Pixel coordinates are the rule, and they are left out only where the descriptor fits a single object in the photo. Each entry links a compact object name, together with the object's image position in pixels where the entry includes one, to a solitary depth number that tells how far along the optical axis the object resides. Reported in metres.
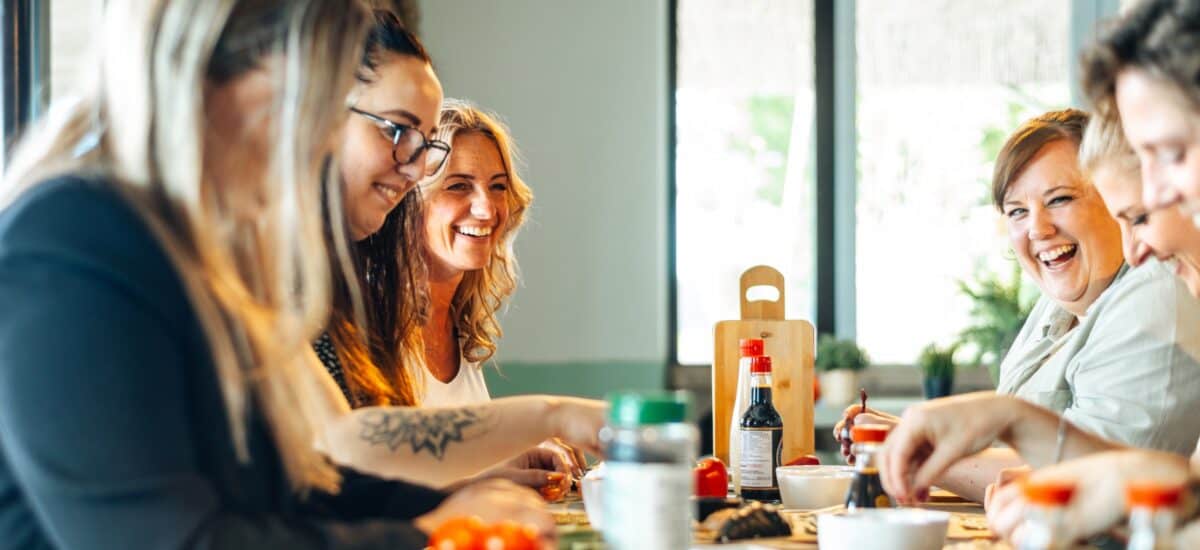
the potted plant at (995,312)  4.98
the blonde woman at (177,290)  0.91
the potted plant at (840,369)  4.82
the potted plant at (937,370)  4.84
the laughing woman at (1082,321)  1.97
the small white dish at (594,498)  1.60
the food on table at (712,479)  1.81
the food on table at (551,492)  2.01
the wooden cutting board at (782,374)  2.42
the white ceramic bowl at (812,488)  1.86
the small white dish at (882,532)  1.25
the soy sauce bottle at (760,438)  1.96
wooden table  1.45
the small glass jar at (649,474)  1.02
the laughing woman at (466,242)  2.63
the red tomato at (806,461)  2.14
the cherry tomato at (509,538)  1.00
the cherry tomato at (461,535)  1.00
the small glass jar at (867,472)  1.39
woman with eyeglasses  1.47
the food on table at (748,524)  1.48
